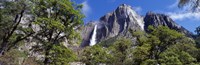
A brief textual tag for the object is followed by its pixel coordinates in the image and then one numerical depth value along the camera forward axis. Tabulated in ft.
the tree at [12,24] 46.15
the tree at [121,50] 74.48
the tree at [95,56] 78.65
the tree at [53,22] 47.94
